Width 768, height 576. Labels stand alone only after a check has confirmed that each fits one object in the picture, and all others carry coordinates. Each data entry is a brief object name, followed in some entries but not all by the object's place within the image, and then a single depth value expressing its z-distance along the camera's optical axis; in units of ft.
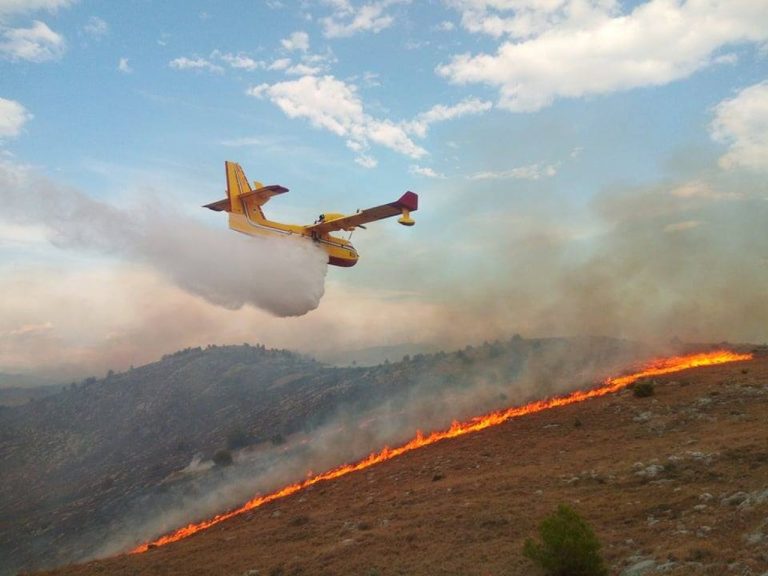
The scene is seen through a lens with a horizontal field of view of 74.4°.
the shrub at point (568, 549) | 45.55
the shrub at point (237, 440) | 255.29
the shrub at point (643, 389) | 123.03
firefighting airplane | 99.76
